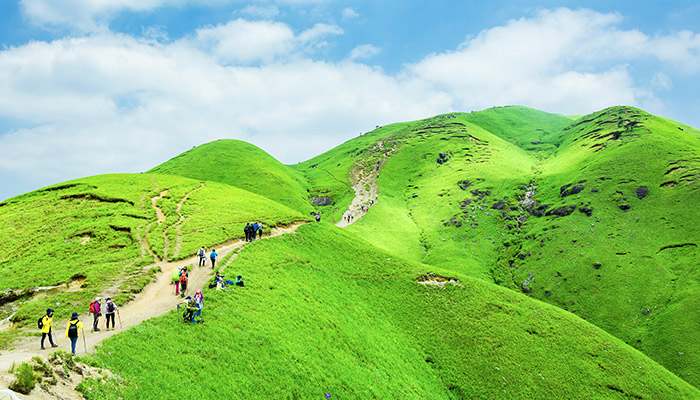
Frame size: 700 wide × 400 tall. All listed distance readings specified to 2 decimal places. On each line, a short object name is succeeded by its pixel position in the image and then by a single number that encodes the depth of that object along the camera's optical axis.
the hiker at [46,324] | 23.71
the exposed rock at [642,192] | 95.00
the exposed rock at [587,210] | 96.56
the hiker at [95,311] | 27.55
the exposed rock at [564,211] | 101.75
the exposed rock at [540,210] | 110.70
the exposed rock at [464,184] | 143.25
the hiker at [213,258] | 40.50
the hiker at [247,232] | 51.28
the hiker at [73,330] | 22.09
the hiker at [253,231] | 51.73
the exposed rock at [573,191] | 110.28
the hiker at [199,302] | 29.30
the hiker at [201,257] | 41.25
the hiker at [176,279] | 35.00
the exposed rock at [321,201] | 152.25
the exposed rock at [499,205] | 121.19
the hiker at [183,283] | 34.50
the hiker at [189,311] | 28.61
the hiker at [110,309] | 27.45
